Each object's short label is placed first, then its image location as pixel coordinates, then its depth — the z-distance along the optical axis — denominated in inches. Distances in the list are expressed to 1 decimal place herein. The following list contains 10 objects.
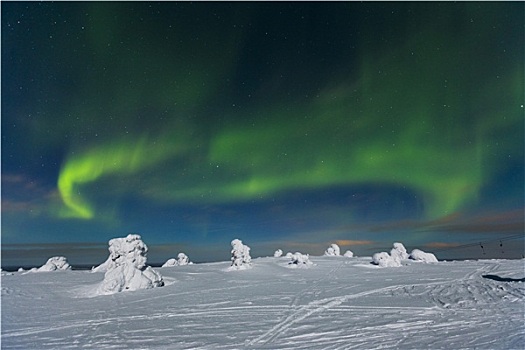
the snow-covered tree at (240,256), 1466.5
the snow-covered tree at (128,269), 826.2
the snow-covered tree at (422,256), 1953.7
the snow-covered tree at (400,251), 2003.7
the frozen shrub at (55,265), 1508.4
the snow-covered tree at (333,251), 2454.5
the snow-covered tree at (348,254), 2379.2
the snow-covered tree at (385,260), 1600.6
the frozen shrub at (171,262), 1985.7
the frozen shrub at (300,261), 1595.5
